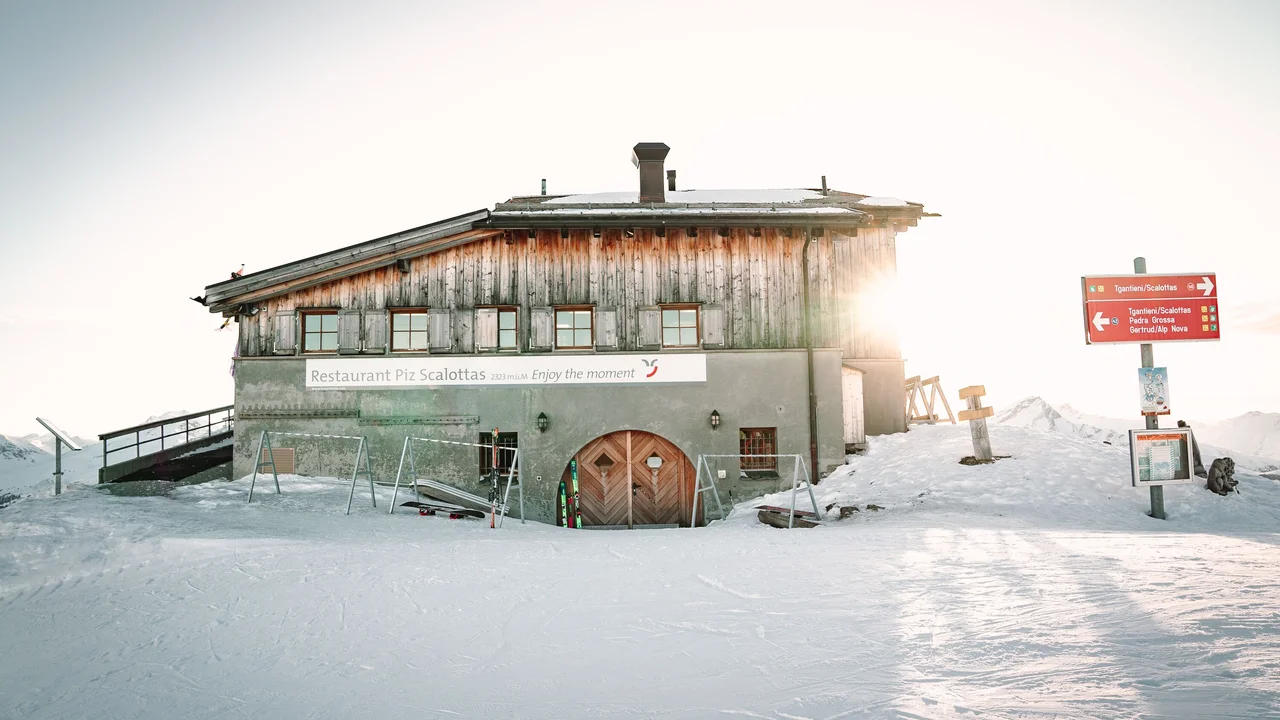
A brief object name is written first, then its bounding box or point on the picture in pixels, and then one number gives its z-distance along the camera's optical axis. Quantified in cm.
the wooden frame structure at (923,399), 2242
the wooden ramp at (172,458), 1616
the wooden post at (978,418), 1538
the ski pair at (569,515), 1666
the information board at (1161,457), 1295
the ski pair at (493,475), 1534
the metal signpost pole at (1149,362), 1282
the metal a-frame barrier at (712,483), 1339
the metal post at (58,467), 1267
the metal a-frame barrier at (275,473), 1353
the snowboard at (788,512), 1369
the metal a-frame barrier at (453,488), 1434
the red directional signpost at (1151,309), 1324
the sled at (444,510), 1406
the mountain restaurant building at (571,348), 1659
